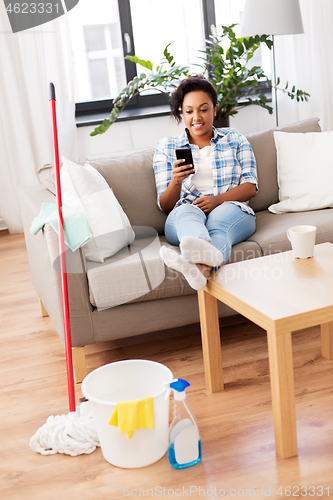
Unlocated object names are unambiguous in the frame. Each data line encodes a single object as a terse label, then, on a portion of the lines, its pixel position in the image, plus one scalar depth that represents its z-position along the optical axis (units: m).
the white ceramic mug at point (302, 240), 1.58
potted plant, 3.07
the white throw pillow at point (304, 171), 2.28
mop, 1.42
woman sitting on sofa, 1.98
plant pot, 3.17
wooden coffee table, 1.27
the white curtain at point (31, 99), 3.65
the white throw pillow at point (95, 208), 1.83
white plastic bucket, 1.29
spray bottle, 1.31
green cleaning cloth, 1.74
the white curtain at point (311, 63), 3.93
